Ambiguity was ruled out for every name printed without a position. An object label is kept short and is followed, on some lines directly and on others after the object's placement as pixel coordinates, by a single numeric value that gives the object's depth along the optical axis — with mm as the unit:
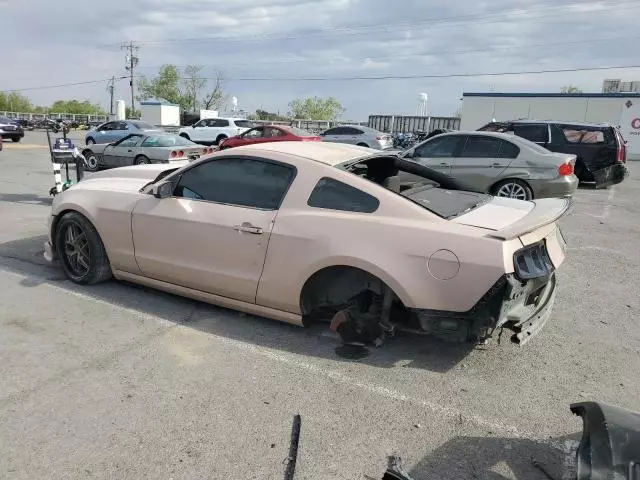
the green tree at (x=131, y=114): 63788
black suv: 13258
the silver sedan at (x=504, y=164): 9797
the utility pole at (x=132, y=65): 75188
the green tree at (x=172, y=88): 82750
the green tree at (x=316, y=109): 93481
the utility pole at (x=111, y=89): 91206
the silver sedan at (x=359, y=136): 23988
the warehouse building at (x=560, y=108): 28594
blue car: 25125
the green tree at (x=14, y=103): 97875
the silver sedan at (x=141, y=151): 14367
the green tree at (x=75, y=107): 100119
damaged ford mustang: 3439
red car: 20859
